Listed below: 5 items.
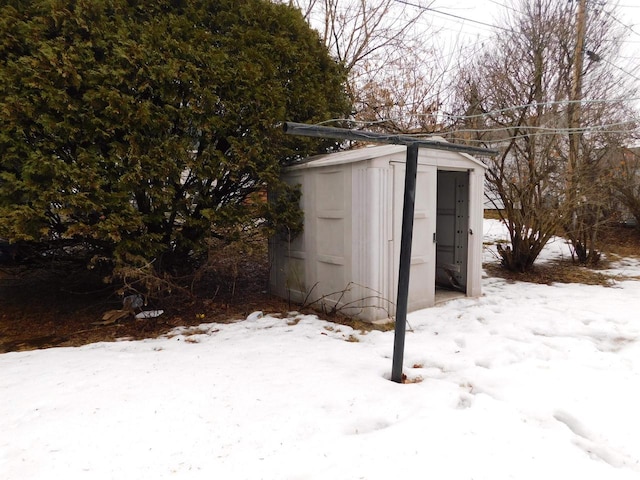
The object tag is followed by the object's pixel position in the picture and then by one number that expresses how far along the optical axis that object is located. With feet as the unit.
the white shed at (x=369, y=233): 15.35
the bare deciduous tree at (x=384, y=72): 31.12
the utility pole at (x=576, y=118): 24.06
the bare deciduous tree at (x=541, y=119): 24.00
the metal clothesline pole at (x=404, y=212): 8.98
